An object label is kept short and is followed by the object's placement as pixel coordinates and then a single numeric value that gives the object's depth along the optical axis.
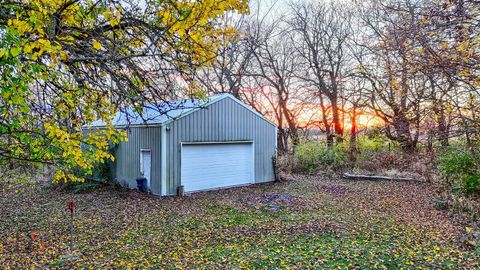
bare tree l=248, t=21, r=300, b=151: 17.53
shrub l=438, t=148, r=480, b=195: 7.64
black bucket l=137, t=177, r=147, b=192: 10.29
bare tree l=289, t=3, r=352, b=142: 16.36
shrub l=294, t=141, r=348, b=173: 14.90
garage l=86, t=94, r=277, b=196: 9.81
